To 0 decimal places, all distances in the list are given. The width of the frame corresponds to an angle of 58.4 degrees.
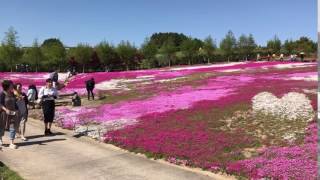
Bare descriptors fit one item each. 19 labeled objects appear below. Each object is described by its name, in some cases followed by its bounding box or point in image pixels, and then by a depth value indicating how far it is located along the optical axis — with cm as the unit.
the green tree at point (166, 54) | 6430
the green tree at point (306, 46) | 6359
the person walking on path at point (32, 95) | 1540
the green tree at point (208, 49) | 6652
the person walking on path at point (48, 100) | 1163
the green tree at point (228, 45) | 6678
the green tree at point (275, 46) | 7161
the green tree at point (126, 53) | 6186
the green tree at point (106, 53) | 6005
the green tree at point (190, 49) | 6667
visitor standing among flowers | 2063
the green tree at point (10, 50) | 5692
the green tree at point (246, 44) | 6780
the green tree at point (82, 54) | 5852
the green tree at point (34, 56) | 5877
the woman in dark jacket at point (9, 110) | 986
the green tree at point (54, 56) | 5963
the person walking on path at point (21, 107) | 1075
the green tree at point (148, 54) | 6308
